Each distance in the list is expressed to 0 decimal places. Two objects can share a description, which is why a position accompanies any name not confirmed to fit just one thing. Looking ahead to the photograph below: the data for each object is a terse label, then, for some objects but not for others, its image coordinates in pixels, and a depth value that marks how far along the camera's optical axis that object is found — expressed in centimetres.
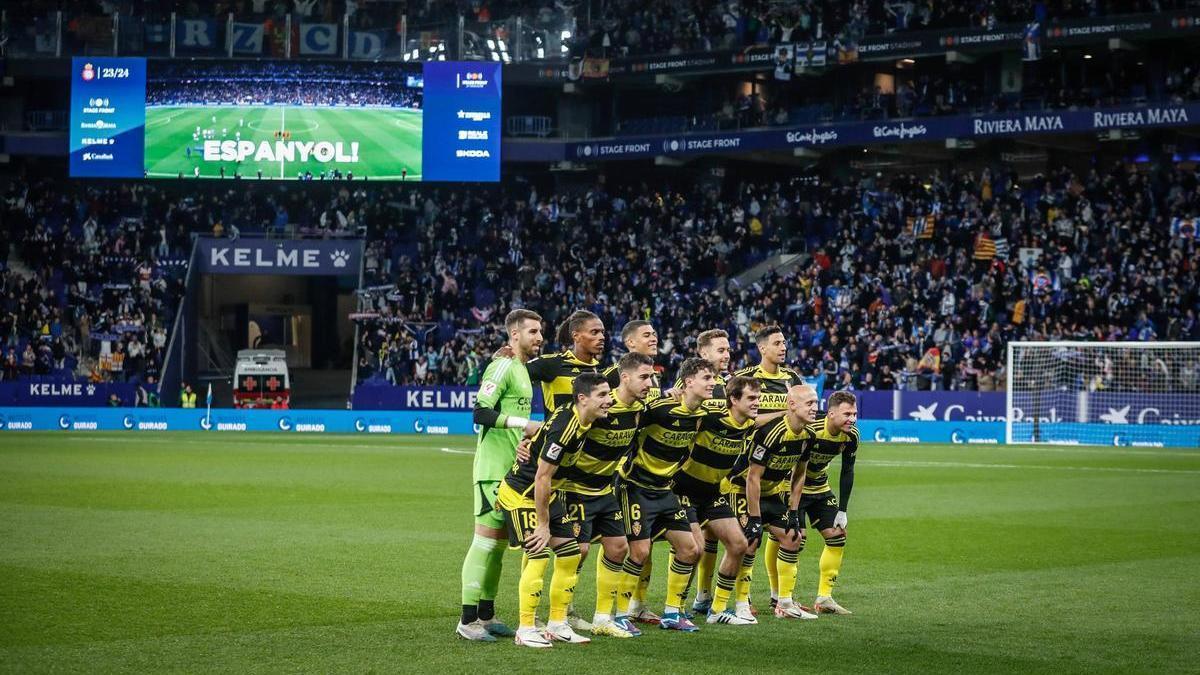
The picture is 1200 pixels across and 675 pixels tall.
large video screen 4472
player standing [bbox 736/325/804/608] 1173
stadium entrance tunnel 4753
